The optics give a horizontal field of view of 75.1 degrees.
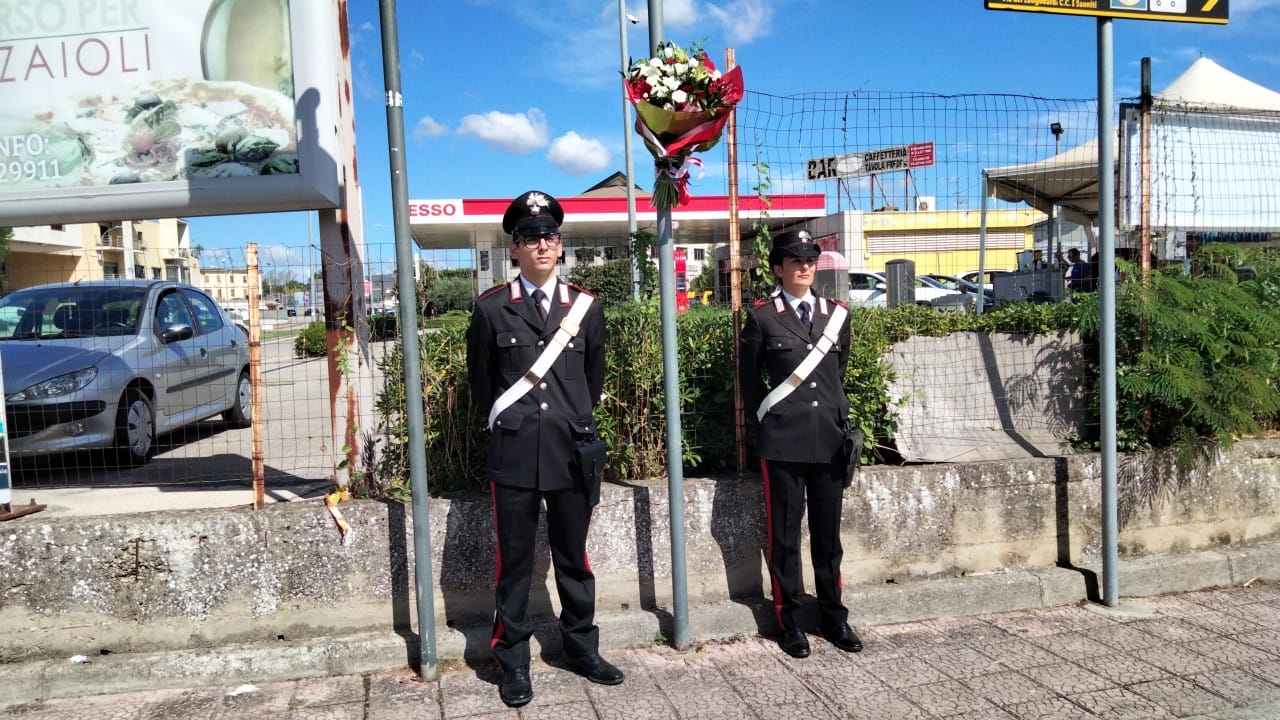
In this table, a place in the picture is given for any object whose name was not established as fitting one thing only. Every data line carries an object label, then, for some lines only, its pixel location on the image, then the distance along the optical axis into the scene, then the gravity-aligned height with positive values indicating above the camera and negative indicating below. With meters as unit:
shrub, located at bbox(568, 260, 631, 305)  4.80 +0.26
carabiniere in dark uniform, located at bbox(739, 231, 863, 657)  4.22 -0.54
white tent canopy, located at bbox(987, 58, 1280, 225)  6.70 +1.31
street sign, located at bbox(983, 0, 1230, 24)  4.74 +1.74
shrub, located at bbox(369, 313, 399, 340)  4.53 +0.05
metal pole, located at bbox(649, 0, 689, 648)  4.12 -0.44
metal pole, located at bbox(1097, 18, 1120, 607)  4.82 -0.03
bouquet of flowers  3.74 +1.00
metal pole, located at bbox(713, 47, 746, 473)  4.75 +0.30
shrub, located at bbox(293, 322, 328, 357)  4.77 -0.02
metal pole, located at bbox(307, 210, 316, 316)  4.52 +0.30
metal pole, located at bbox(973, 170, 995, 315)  9.63 +0.85
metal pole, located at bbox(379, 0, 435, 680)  3.75 -0.06
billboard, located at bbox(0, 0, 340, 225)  4.60 +1.33
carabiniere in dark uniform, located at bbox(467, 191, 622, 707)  3.78 -0.45
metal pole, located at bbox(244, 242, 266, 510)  4.30 -0.13
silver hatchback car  5.32 -0.16
